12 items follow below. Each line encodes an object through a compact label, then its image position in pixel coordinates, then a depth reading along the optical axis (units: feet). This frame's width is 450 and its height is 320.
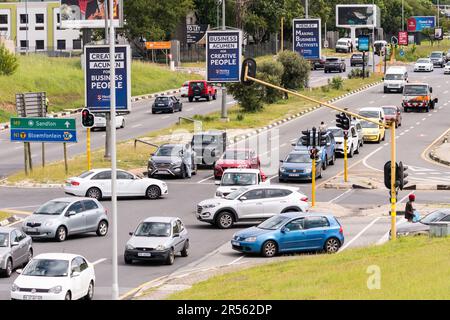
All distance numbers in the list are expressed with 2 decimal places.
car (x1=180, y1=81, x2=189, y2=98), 305.12
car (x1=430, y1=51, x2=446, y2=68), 431.84
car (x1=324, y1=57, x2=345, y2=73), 389.23
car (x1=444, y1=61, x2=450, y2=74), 385.83
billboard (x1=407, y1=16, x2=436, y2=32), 609.83
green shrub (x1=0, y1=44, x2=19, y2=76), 288.71
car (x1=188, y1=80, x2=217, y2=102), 291.79
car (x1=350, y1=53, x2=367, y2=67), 408.40
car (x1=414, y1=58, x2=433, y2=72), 394.52
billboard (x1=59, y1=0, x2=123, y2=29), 302.04
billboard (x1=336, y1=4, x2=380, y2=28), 485.56
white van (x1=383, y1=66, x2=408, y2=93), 305.53
